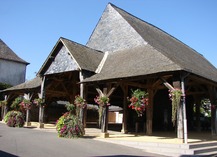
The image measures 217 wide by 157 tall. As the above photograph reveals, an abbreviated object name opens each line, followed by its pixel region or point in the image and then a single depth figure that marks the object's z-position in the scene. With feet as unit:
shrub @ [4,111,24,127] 50.29
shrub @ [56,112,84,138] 37.88
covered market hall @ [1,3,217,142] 37.85
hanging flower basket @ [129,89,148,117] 35.94
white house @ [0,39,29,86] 97.71
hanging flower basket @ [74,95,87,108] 42.80
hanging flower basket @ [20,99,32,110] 56.87
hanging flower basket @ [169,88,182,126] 32.32
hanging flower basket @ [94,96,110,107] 40.63
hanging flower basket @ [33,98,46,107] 52.67
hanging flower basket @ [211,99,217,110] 46.34
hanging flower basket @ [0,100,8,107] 69.00
